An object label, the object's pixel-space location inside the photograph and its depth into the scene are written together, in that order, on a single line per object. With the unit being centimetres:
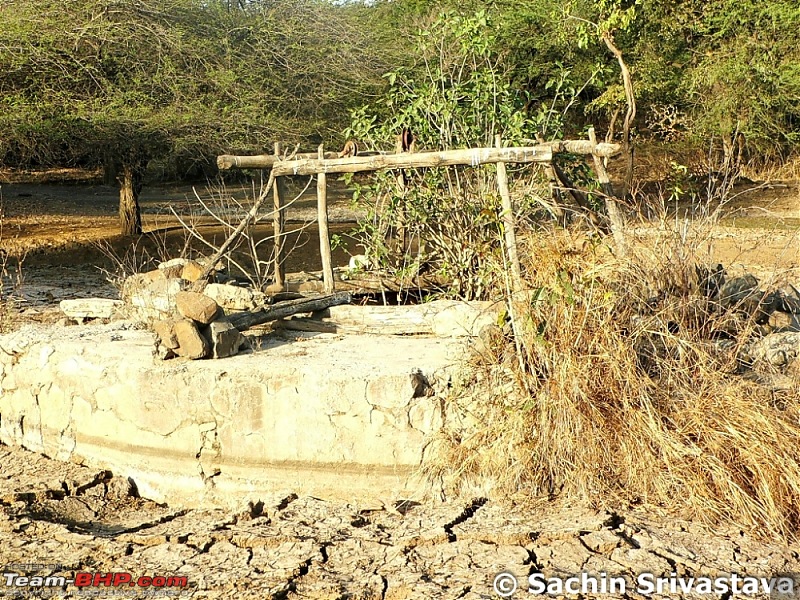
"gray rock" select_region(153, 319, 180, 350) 516
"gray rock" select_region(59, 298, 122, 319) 641
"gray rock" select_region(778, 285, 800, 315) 570
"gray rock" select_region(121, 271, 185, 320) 588
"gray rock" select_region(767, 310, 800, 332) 554
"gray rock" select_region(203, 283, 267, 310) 595
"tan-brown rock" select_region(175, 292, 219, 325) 518
